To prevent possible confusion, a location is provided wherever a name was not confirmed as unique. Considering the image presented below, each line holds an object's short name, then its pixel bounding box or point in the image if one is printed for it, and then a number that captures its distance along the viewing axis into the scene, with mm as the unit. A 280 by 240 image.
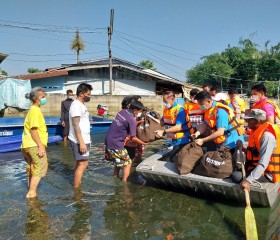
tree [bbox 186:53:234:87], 23198
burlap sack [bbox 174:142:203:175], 3899
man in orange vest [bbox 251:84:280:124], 4220
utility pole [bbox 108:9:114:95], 15007
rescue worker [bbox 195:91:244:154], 3808
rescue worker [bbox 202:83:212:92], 5931
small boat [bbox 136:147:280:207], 3387
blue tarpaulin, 12154
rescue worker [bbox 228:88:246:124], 5669
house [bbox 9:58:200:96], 15103
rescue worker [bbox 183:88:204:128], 4418
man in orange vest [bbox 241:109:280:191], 3176
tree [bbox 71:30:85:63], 28887
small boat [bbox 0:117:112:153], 7362
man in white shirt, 3842
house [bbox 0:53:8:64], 13525
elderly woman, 3583
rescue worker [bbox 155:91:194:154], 4398
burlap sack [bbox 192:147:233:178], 3667
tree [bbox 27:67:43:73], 38120
